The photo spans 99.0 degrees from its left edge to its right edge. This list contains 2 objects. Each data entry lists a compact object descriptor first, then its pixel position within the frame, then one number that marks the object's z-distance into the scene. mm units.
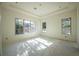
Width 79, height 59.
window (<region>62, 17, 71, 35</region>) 3040
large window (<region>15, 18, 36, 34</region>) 2982
